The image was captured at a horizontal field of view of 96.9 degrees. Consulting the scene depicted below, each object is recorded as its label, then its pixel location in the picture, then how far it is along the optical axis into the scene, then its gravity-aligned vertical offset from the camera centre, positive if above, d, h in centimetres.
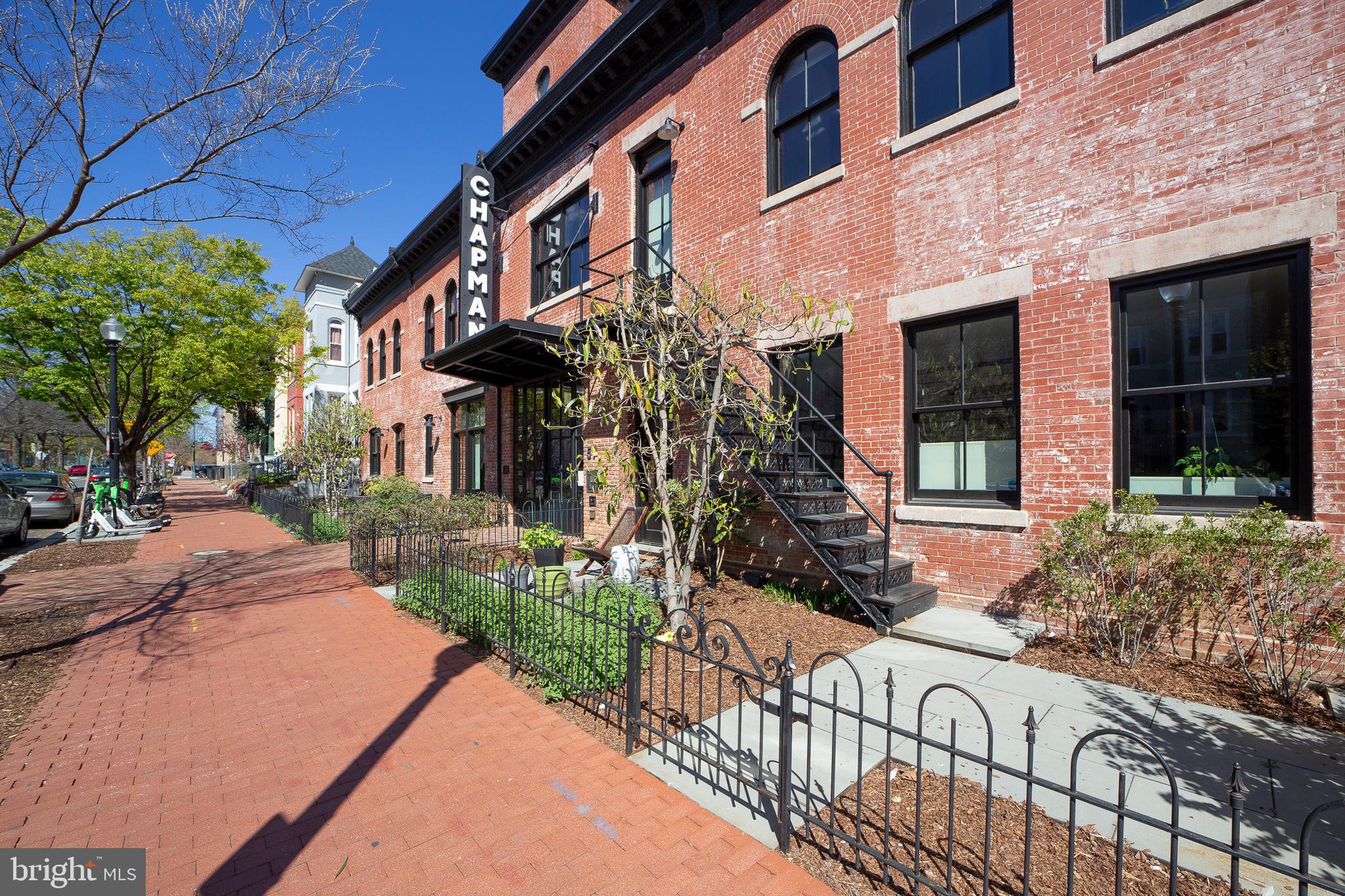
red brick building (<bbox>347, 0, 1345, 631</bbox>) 462 +211
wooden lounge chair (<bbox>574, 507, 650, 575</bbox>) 944 -125
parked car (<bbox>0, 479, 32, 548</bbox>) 1225 -124
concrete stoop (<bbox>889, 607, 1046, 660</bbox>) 513 -168
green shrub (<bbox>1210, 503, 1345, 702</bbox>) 416 -109
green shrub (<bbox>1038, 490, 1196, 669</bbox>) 481 -108
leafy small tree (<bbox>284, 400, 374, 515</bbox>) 1540 +35
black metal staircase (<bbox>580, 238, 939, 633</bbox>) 586 -82
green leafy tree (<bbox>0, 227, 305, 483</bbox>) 1644 +404
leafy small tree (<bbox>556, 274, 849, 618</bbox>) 520 +64
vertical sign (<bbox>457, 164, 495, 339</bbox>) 1375 +476
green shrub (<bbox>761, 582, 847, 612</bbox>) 664 -172
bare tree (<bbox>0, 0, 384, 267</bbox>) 551 +329
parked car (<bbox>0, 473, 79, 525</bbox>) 1625 -108
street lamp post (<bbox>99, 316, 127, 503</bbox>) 1266 +184
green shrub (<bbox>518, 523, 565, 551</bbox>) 816 -117
